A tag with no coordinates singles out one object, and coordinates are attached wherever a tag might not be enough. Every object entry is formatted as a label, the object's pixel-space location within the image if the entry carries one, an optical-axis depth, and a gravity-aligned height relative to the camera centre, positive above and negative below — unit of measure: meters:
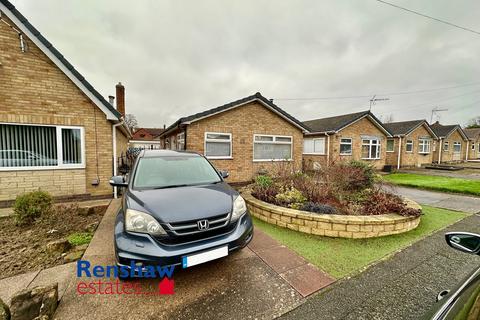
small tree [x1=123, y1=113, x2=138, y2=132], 41.04 +6.68
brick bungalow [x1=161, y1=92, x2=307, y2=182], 8.88 +0.84
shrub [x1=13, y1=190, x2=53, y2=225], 4.18 -1.32
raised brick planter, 3.83 -1.48
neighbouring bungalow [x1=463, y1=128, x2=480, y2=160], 27.91 +1.80
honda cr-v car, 2.10 -0.89
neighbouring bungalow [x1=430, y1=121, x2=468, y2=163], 22.02 +1.47
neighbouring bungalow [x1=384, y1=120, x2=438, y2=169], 17.50 +1.04
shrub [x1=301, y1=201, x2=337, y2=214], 4.32 -1.28
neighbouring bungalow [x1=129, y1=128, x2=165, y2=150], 39.31 +2.21
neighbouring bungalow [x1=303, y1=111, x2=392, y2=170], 13.96 +1.12
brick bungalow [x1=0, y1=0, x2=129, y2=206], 5.45 +0.82
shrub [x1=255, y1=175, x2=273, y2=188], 5.69 -0.91
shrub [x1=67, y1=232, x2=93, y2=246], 3.52 -1.75
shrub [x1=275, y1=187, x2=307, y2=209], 4.90 -1.21
